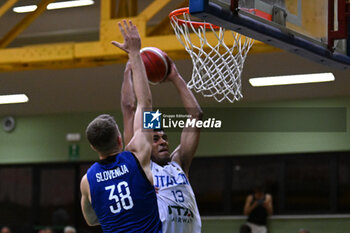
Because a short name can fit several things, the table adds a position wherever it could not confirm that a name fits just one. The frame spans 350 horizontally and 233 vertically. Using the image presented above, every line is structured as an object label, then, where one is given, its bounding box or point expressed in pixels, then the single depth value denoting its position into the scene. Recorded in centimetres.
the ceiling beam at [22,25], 1481
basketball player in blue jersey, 609
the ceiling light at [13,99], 2024
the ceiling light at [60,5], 1723
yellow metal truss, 1403
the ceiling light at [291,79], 1750
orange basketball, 778
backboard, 759
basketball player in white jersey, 720
